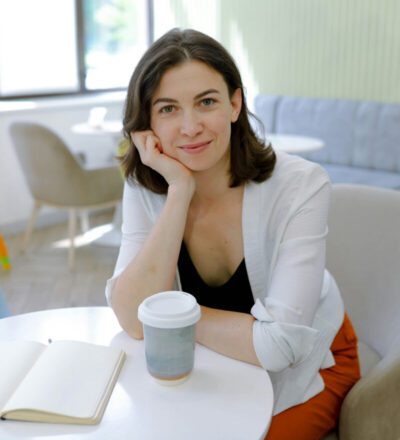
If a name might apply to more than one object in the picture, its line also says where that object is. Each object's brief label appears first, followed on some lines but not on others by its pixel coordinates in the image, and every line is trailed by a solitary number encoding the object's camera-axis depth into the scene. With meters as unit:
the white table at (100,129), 4.22
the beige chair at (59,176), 3.71
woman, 1.24
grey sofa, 4.42
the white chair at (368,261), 1.60
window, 4.87
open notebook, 0.96
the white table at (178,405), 0.94
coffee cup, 0.99
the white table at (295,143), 3.84
